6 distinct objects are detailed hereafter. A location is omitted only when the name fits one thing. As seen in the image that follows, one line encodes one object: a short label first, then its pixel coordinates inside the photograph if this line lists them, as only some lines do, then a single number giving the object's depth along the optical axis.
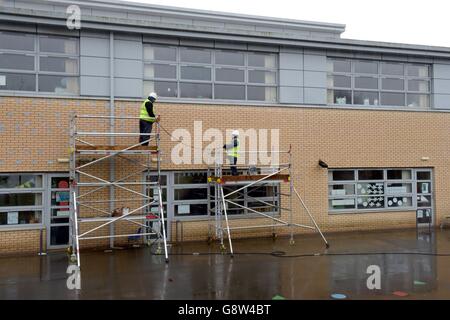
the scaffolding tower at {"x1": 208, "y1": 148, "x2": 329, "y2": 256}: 11.41
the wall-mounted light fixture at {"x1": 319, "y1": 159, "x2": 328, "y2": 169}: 13.15
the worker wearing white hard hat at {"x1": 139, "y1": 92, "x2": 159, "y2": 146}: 10.88
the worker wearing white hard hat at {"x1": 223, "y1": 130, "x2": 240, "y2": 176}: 11.58
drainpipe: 11.48
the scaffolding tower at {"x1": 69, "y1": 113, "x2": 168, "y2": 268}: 10.88
